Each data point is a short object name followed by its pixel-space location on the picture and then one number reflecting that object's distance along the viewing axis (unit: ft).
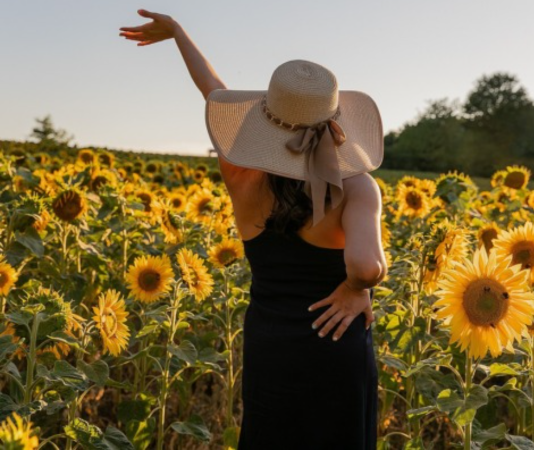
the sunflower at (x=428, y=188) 18.96
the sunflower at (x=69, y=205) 13.10
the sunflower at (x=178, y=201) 18.47
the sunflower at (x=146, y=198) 17.44
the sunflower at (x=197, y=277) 10.50
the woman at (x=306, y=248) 6.73
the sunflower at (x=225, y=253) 12.09
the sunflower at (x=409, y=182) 19.29
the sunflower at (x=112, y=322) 8.39
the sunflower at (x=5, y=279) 9.89
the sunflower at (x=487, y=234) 13.80
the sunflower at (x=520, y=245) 9.81
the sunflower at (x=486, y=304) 7.30
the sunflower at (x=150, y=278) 10.94
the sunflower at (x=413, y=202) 17.89
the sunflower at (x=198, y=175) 30.42
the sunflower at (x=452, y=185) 16.03
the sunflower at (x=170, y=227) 13.87
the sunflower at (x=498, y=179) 20.60
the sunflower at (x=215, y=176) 29.09
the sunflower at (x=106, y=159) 26.22
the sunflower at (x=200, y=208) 16.61
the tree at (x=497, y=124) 153.89
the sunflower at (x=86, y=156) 26.26
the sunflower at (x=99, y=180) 17.19
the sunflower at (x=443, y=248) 9.15
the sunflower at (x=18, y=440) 3.14
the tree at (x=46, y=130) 112.88
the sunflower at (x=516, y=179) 19.72
